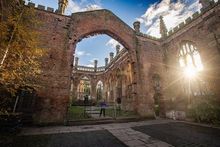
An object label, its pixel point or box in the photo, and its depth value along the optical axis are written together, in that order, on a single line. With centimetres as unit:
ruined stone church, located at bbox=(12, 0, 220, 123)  881
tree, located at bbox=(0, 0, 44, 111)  595
